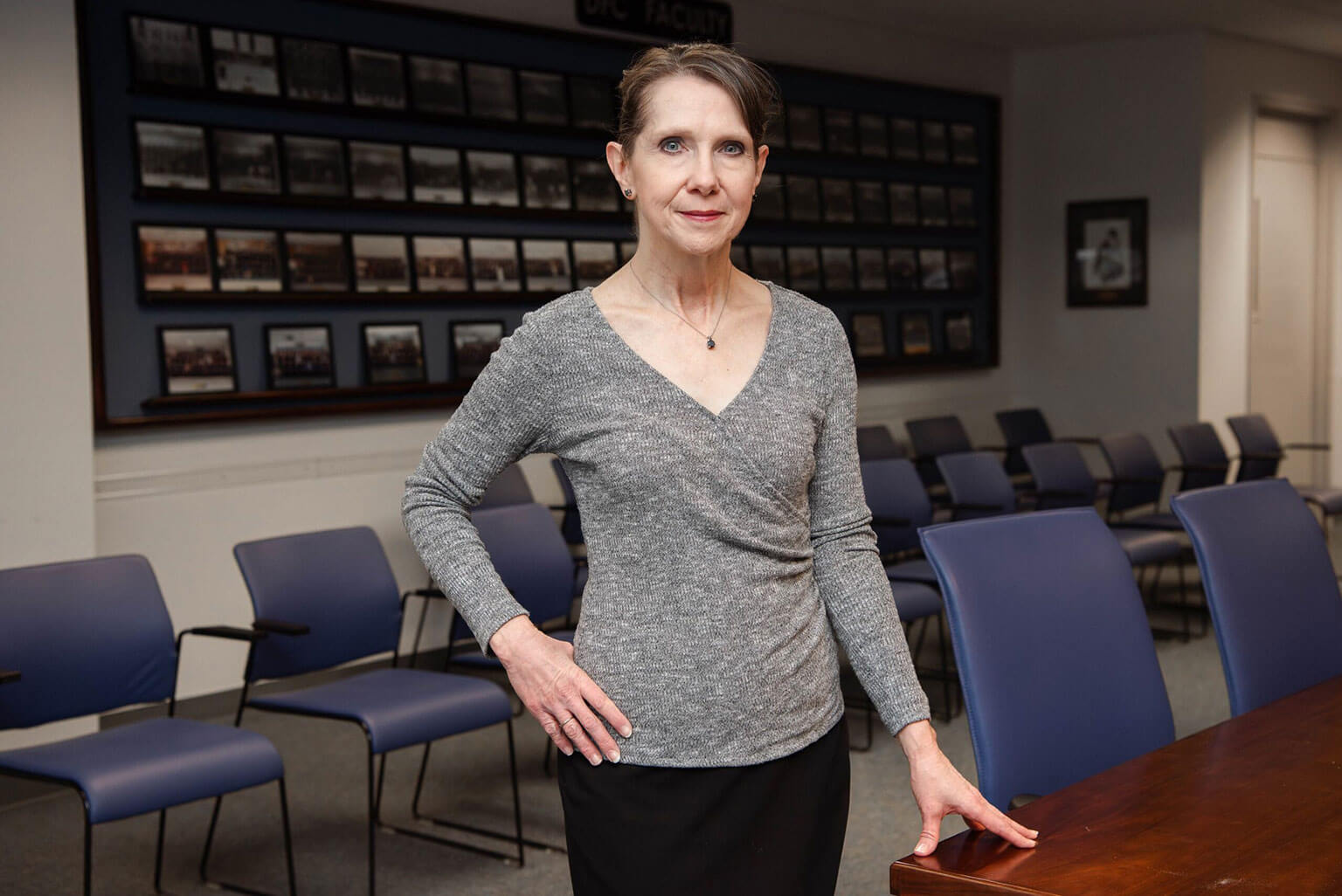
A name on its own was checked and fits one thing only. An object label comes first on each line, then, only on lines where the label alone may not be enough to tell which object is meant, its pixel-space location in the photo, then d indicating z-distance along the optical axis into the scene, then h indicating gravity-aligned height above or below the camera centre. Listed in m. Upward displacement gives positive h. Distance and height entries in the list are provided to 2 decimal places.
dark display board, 4.93 +0.57
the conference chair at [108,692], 3.00 -0.83
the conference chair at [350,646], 3.51 -0.84
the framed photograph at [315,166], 5.40 +0.68
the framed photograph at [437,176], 5.79 +0.68
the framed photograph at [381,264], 5.64 +0.32
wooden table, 1.38 -0.55
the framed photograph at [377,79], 5.57 +1.04
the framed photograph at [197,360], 5.03 -0.05
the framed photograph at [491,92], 5.97 +1.05
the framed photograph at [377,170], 5.59 +0.68
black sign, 6.34 +1.46
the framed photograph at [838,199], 7.75 +0.72
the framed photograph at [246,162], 5.18 +0.68
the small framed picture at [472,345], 5.99 -0.02
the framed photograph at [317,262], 5.43 +0.31
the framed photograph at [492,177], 6.00 +0.69
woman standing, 1.51 -0.23
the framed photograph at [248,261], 5.20 +0.31
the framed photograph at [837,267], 7.78 +0.35
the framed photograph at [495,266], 6.05 +0.31
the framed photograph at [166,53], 4.89 +1.03
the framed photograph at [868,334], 7.93 -0.03
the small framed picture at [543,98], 6.19 +1.06
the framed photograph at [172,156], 4.93 +0.67
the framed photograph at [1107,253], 8.70 +0.44
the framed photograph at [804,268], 7.60 +0.34
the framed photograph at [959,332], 8.61 -0.02
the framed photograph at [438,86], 5.77 +1.05
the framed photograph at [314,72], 5.36 +1.04
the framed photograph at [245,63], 5.14 +1.04
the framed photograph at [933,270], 8.42 +0.35
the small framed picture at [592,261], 6.45 +0.35
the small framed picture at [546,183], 6.21 +0.69
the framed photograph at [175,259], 4.96 +0.31
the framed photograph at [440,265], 5.84 +0.32
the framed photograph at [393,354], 5.70 -0.05
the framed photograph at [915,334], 8.26 -0.03
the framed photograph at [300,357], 5.36 -0.05
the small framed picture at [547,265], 6.24 +0.32
